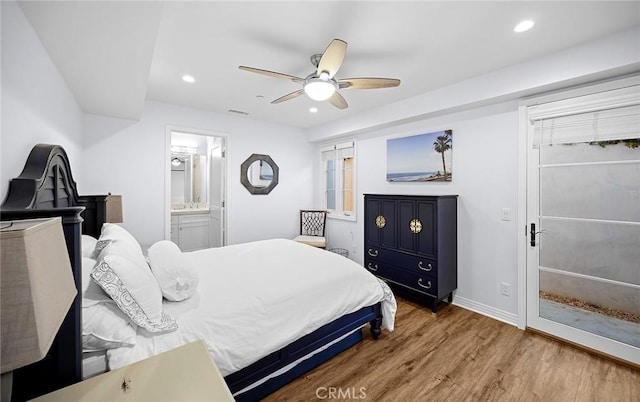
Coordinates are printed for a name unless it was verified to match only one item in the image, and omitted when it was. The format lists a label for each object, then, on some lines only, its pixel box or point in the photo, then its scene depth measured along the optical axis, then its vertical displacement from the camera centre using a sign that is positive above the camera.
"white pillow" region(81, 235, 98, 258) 1.71 -0.33
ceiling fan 1.84 +0.96
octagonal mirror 4.18 +0.42
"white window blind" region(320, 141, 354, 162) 4.41 +0.86
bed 1.29 -0.68
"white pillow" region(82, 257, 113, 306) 1.22 -0.46
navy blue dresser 2.81 -0.51
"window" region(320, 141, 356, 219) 4.43 +0.37
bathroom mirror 5.39 +0.44
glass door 2.06 -0.19
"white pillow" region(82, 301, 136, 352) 1.14 -0.59
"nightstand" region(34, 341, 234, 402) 0.86 -0.65
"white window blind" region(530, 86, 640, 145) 2.02 +0.68
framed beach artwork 3.16 +0.54
